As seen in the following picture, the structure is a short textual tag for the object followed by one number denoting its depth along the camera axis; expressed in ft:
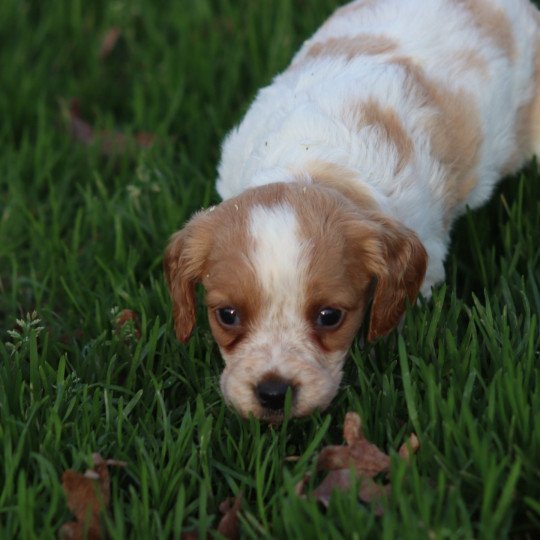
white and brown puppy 9.91
